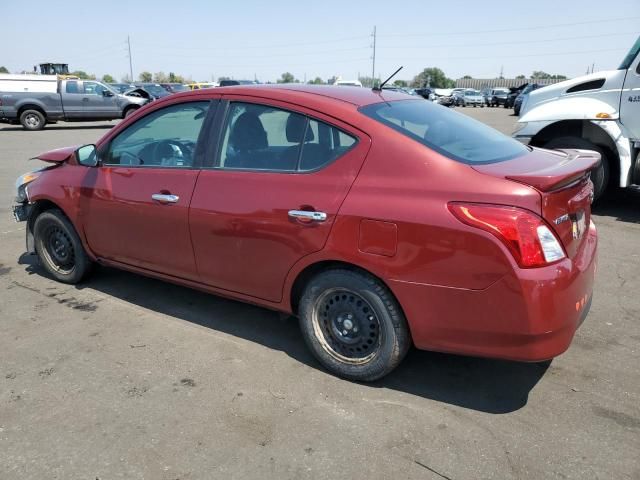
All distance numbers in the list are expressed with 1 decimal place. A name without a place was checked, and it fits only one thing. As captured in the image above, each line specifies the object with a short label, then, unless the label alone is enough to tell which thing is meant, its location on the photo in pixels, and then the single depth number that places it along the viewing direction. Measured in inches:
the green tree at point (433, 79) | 4273.1
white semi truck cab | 254.7
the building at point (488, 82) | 3090.6
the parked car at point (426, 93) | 1688.7
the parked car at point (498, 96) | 1733.9
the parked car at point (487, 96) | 1873.5
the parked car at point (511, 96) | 1632.1
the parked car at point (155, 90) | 1162.6
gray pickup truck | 776.9
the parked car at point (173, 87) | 1326.3
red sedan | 101.3
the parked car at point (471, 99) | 1886.1
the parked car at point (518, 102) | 1166.0
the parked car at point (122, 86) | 1285.9
